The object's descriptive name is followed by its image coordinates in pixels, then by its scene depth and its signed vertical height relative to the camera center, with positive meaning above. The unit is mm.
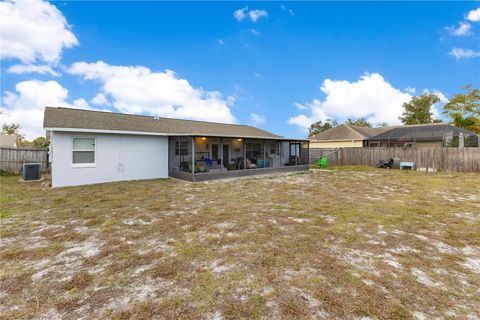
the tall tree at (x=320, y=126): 46400 +6757
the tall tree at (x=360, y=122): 44125 +7200
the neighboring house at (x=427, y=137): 18922 +1887
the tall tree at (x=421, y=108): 34594 +7899
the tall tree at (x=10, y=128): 37219 +4866
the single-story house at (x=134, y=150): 9477 +402
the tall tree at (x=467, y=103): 24344 +6311
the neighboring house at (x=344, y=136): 22953 +2367
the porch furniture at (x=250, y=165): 13914 -450
